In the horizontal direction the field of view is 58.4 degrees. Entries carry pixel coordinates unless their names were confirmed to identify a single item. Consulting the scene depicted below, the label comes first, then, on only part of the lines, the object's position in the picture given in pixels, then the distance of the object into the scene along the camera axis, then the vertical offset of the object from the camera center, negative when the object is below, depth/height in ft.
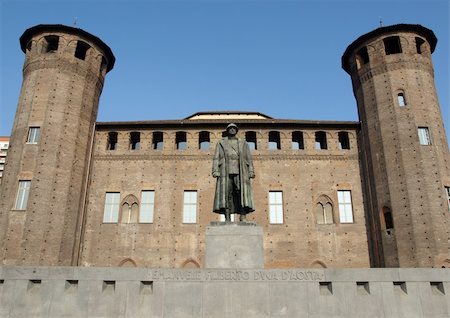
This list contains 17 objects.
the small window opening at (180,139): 79.82 +24.83
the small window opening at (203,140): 78.95 +24.51
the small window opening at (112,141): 79.77 +24.51
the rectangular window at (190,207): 71.88 +10.42
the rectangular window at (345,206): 72.08 +10.76
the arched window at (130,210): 72.22 +9.87
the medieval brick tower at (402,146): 62.34 +20.25
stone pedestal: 28.84 +1.47
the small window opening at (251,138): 79.15 +24.70
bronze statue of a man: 31.42 +6.89
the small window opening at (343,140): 79.77 +24.82
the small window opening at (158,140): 79.80 +24.50
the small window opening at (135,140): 80.07 +24.80
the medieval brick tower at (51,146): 62.54 +20.02
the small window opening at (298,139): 79.36 +24.74
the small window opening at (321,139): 80.02 +25.06
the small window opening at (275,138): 79.56 +24.94
